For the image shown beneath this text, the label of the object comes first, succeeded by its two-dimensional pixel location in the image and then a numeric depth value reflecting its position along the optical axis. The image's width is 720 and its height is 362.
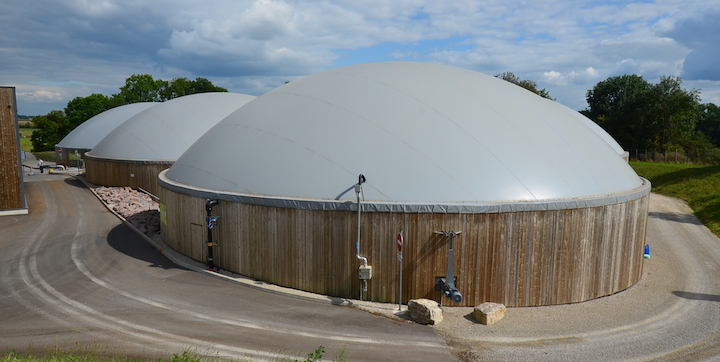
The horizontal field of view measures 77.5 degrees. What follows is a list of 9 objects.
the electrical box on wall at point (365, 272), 12.19
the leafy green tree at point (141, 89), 92.12
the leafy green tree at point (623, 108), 59.06
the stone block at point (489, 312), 11.38
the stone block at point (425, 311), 11.25
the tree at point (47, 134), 83.56
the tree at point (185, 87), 96.88
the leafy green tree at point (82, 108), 79.62
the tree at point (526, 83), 72.38
